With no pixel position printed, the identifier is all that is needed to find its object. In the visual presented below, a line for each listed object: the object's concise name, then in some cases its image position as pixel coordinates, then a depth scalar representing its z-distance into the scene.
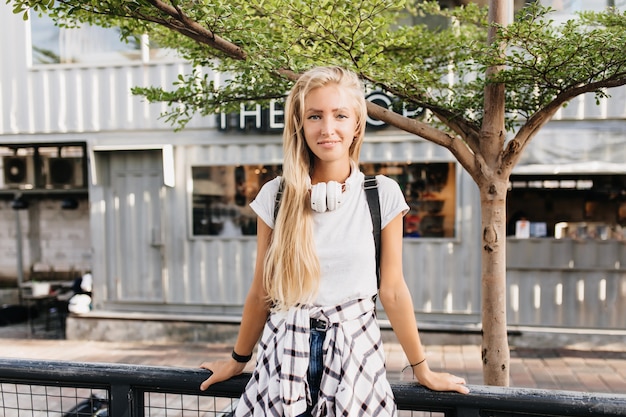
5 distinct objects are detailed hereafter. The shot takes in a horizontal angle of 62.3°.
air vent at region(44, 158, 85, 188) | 8.82
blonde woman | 1.67
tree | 2.50
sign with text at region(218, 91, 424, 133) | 7.23
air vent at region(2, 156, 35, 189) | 8.88
